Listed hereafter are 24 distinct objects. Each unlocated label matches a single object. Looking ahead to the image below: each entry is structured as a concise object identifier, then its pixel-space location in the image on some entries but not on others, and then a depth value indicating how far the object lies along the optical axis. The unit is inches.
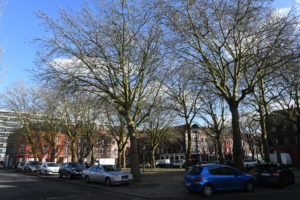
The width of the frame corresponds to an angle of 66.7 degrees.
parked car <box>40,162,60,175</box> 1041.5
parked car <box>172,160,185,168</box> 1995.6
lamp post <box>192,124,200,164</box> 1023.9
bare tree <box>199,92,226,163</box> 1248.0
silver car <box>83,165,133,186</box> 594.9
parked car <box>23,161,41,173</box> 1261.1
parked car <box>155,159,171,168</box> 2137.6
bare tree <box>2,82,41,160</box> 1454.2
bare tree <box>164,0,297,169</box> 521.0
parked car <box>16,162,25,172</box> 1460.4
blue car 422.6
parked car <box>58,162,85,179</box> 841.5
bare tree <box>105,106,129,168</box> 1307.6
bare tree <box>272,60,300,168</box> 871.7
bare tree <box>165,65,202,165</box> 1133.1
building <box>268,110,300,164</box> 1942.7
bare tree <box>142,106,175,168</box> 1485.0
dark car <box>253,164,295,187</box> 518.5
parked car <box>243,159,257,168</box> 1475.4
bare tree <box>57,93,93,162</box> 1231.5
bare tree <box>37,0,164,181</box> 645.3
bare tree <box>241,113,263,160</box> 1821.4
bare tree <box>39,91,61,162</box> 1186.0
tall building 1549.0
